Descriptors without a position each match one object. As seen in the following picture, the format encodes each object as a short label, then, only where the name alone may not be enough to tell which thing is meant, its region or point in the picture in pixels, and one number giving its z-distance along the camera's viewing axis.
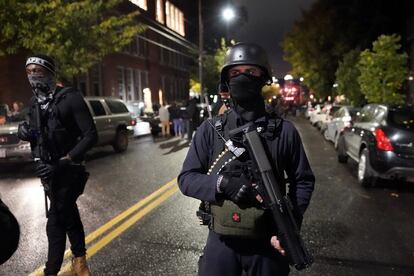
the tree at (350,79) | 26.81
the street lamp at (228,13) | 27.24
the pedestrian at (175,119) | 18.47
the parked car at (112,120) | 12.74
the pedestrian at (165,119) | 18.67
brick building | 21.11
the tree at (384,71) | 20.52
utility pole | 26.72
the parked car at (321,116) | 18.72
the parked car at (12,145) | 10.02
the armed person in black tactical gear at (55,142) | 3.72
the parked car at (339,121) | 12.68
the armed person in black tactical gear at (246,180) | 2.12
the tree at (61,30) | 13.52
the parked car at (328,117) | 18.03
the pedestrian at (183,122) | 18.01
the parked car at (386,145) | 7.29
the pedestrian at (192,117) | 15.78
